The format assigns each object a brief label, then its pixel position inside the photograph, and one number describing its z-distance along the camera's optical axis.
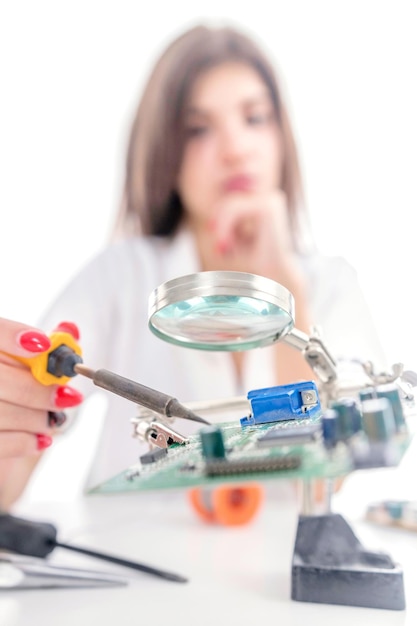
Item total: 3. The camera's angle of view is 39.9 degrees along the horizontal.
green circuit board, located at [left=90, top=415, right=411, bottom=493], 0.37
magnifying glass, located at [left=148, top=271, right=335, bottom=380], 0.48
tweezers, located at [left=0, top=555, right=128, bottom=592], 0.63
